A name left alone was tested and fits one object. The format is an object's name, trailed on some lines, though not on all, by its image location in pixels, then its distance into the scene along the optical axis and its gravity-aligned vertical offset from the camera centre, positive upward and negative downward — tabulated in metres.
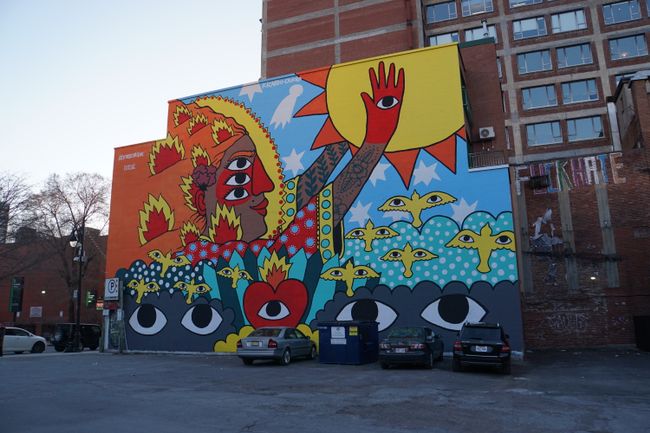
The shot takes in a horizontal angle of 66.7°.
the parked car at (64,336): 31.62 -1.38
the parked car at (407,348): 16.30 -1.28
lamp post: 30.84 -0.96
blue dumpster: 18.61 -1.23
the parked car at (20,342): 28.47 -1.51
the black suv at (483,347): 14.86 -1.18
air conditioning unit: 26.97 +9.39
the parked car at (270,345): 18.03 -1.25
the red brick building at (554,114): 24.31 +14.47
